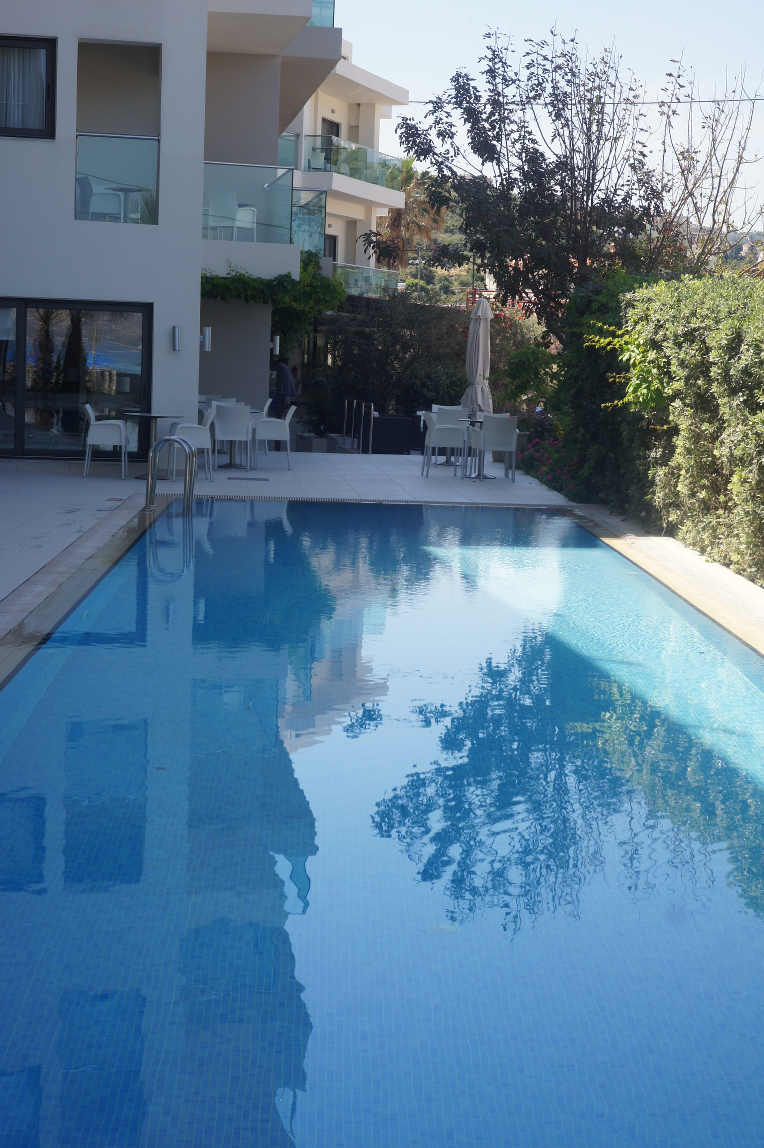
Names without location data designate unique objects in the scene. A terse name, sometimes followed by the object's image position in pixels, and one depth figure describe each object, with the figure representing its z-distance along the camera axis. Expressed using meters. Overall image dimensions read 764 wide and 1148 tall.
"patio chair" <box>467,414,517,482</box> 14.11
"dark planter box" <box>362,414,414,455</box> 20.61
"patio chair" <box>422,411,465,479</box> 14.95
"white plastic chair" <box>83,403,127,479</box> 12.83
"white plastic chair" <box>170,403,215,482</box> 12.74
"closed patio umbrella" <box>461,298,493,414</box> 16.22
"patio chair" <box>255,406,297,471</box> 14.54
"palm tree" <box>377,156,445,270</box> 40.41
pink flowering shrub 13.62
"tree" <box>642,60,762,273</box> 17.50
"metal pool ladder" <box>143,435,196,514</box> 10.24
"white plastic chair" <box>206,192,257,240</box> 15.58
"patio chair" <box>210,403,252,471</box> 14.03
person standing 20.90
